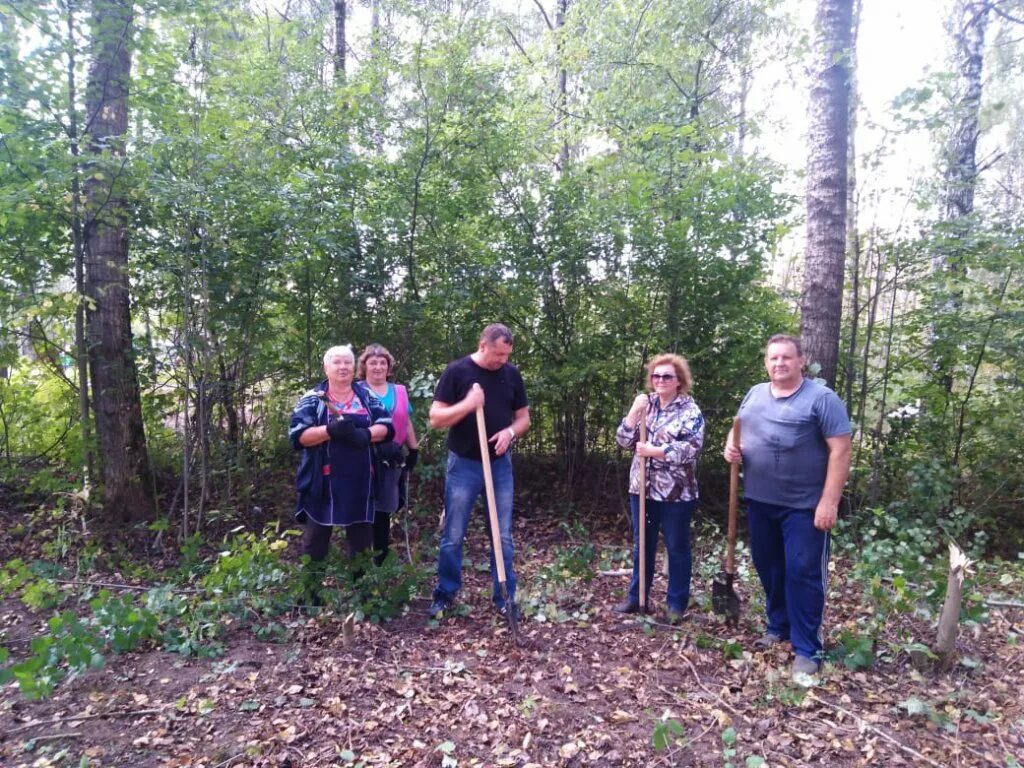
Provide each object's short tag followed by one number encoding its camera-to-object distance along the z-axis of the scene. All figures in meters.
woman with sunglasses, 3.73
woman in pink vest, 4.20
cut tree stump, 3.16
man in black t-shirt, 3.82
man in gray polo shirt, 3.15
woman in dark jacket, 3.79
